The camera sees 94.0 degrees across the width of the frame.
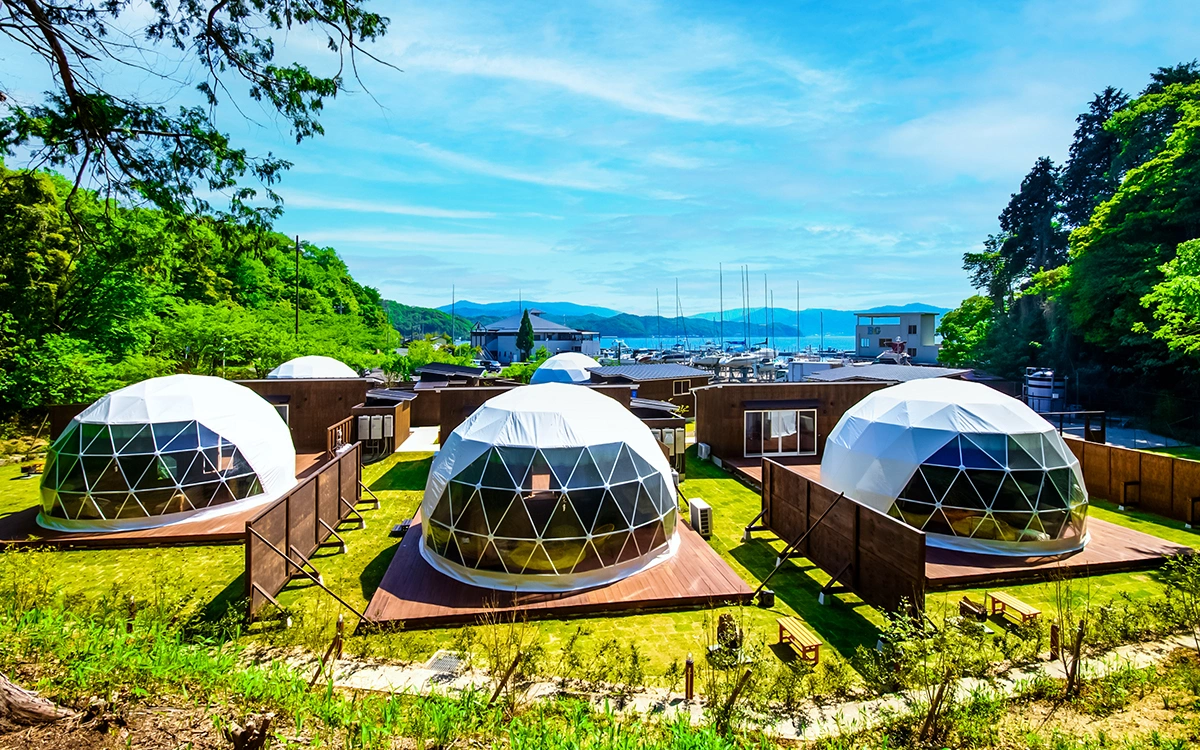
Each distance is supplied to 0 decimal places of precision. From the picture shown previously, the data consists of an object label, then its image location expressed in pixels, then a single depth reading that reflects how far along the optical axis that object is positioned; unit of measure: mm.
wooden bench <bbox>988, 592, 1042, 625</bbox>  9188
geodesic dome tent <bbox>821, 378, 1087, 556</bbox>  12219
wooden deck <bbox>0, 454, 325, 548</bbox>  13266
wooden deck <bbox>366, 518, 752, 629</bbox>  9766
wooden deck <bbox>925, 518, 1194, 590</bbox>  11257
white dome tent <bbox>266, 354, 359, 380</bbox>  29531
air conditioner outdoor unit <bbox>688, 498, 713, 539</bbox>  14070
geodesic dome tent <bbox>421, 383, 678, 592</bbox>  10742
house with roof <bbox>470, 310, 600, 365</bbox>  82812
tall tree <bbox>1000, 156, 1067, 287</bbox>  44719
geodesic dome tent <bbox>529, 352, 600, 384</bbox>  31766
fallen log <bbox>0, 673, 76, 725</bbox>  4922
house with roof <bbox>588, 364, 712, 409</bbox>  33750
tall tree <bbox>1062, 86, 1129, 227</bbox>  43750
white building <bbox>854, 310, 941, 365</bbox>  68625
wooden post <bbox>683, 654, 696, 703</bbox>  7286
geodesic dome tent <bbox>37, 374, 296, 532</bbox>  13891
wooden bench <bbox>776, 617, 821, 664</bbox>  8406
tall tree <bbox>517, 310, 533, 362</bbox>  75625
